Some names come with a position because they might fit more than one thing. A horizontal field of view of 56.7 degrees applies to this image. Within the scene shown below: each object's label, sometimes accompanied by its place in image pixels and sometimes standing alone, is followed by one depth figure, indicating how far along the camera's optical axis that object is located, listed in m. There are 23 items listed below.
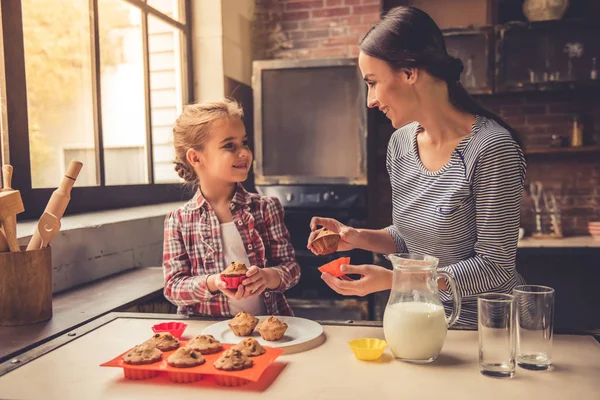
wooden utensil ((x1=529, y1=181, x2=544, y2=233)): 3.57
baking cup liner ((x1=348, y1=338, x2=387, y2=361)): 1.02
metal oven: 3.10
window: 2.10
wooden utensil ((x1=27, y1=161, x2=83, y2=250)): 1.44
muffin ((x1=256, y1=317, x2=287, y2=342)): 1.15
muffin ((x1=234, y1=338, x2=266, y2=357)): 1.02
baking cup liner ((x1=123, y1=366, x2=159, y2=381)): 0.97
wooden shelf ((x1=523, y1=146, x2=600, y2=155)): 3.49
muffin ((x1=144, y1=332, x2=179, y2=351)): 1.06
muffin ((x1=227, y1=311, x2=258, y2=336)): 1.19
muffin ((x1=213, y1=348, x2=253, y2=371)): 0.94
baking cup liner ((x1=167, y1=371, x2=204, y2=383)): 0.96
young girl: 1.64
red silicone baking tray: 0.93
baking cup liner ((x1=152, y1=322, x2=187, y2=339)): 1.19
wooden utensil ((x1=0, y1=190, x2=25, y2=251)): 1.38
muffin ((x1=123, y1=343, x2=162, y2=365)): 0.98
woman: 1.30
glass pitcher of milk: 0.99
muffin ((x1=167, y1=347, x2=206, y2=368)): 0.97
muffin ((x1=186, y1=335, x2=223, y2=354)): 1.04
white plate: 1.13
